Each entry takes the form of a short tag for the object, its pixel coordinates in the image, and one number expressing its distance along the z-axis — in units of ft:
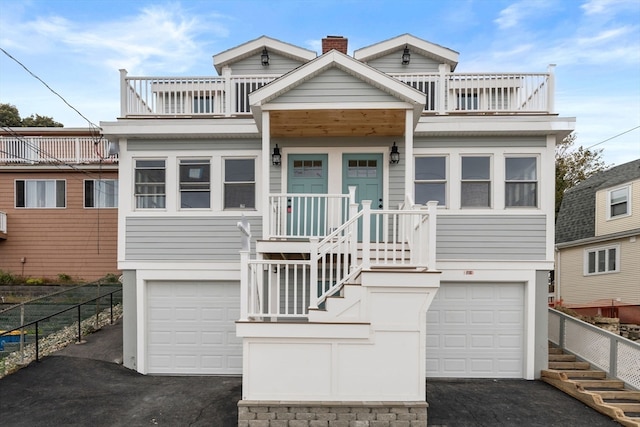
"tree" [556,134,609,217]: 77.20
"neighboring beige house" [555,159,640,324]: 42.17
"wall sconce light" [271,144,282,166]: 25.99
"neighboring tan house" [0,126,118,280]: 47.19
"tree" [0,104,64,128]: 82.70
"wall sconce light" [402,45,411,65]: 32.94
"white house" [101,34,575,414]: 25.12
